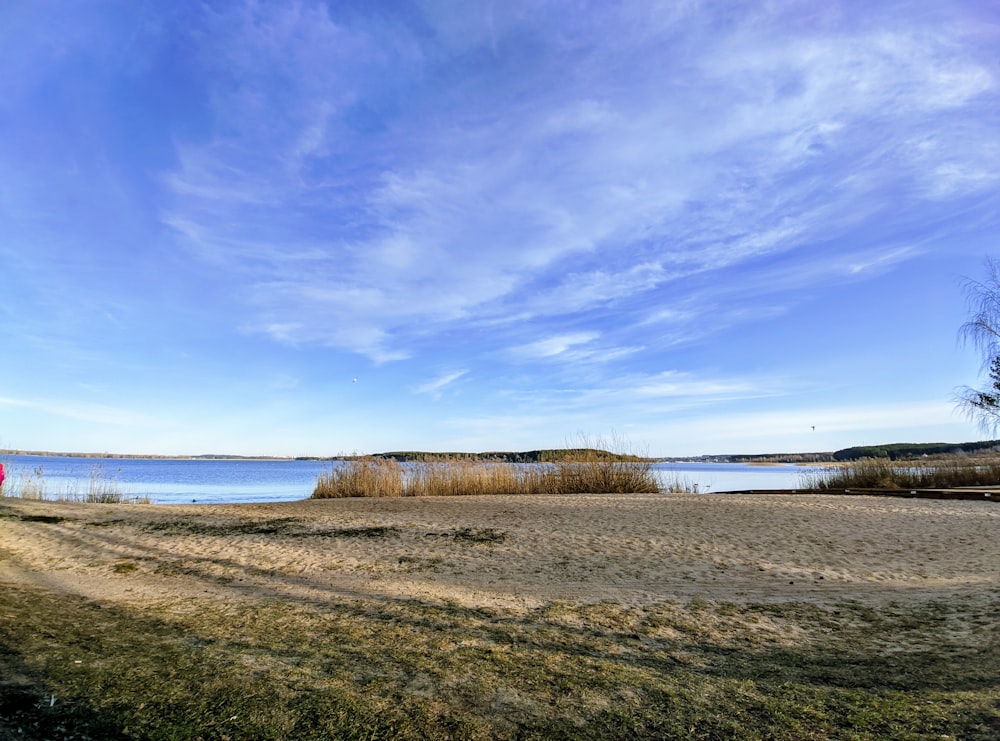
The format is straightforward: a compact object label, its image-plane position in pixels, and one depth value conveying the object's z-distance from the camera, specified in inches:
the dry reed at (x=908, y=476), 777.6
